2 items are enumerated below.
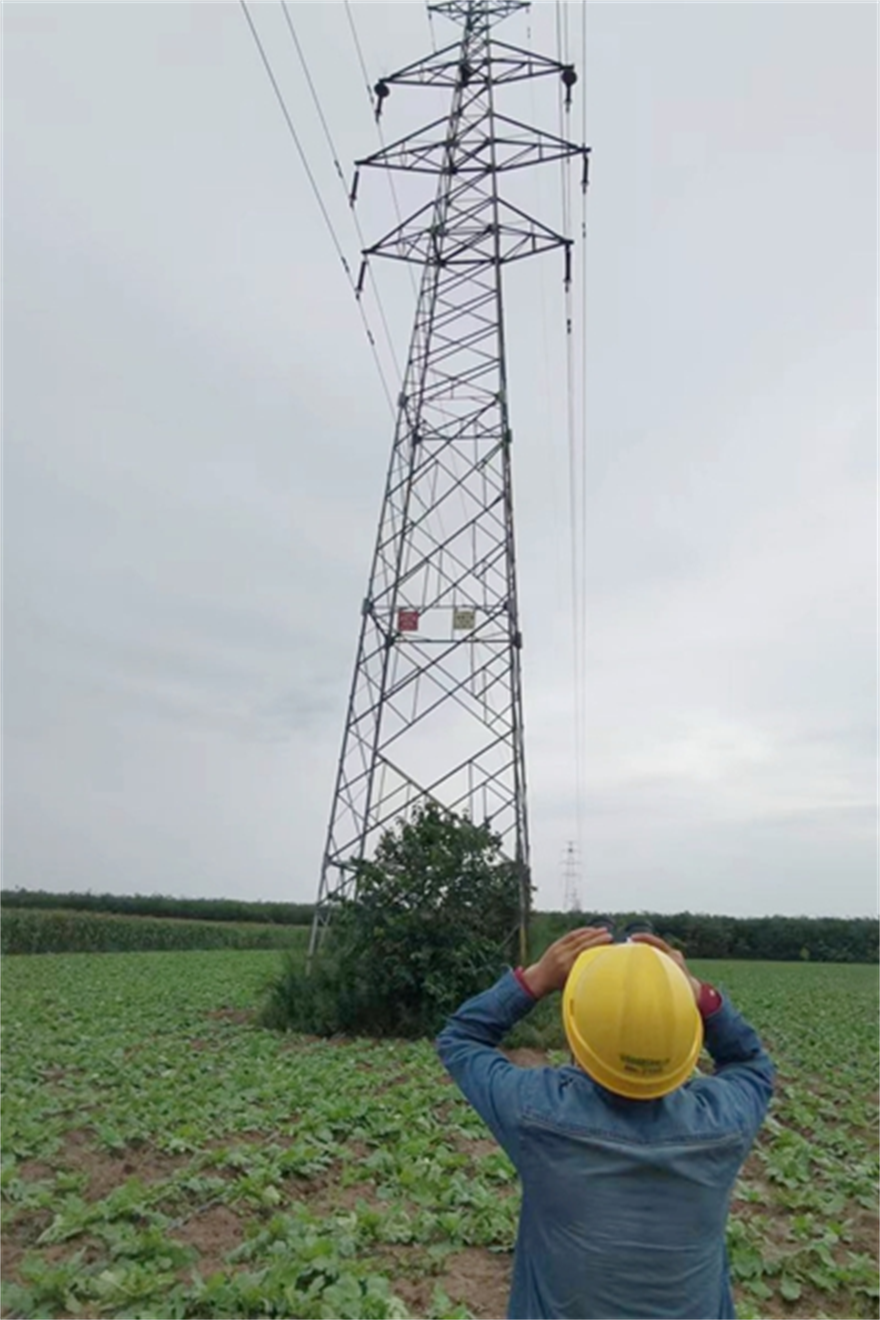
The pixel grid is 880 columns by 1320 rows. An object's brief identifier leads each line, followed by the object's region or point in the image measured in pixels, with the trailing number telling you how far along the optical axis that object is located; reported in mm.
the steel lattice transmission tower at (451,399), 14781
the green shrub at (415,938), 13703
